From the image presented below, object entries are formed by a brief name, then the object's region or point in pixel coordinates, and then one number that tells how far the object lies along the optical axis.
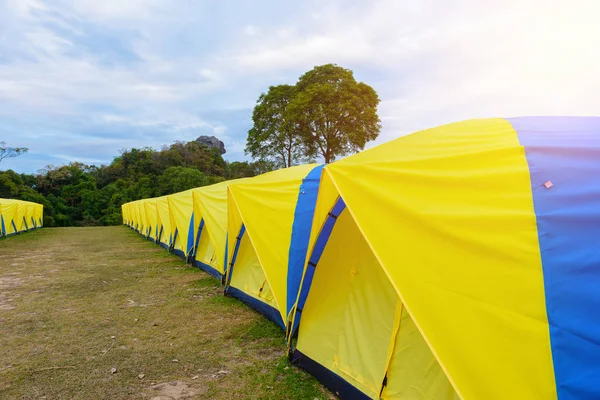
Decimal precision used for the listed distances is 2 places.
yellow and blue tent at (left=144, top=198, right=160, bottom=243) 16.69
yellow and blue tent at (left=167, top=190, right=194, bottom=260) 10.59
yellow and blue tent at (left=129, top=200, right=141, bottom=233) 24.02
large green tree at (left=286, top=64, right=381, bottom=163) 22.75
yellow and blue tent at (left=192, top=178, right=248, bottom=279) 7.68
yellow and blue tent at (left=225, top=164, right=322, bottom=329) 4.52
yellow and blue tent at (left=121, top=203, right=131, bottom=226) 32.36
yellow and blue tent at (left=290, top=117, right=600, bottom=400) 1.73
